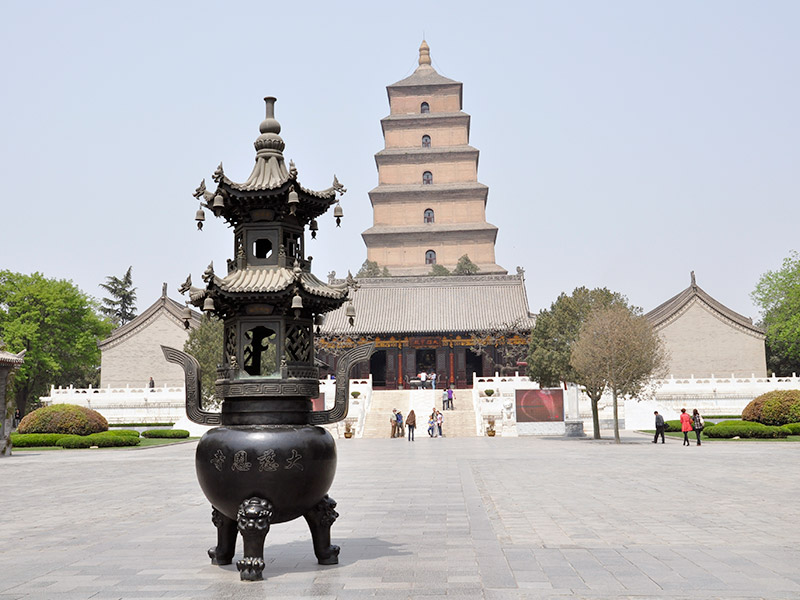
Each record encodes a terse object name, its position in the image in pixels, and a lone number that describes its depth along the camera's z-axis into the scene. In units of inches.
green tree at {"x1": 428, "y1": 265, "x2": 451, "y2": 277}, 2145.3
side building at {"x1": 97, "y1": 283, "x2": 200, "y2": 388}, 1987.0
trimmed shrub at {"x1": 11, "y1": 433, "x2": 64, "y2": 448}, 1102.4
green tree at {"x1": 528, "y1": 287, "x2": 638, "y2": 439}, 1194.0
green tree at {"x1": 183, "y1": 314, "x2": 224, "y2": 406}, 1376.7
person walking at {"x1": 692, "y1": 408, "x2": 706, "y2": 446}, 971.9
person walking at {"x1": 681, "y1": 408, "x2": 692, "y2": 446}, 968.9
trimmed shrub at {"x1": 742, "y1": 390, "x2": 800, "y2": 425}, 1154.7
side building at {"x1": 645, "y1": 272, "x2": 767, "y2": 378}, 1828.2
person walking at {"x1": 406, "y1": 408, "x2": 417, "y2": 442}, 1195.3
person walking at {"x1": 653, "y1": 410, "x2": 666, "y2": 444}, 1024.9
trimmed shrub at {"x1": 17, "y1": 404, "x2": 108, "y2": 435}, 1179.3
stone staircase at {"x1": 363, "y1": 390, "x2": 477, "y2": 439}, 1358.3
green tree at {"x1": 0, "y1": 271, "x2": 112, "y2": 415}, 1772.9
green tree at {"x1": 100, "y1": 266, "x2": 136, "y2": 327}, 2738.7
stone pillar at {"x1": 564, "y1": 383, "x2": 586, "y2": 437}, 1243.2
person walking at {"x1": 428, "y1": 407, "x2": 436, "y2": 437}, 1295.5
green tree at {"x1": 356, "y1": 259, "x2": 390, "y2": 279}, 2183.8
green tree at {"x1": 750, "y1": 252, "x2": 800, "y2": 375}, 1961.1
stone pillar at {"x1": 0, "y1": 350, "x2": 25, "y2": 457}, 949.2
